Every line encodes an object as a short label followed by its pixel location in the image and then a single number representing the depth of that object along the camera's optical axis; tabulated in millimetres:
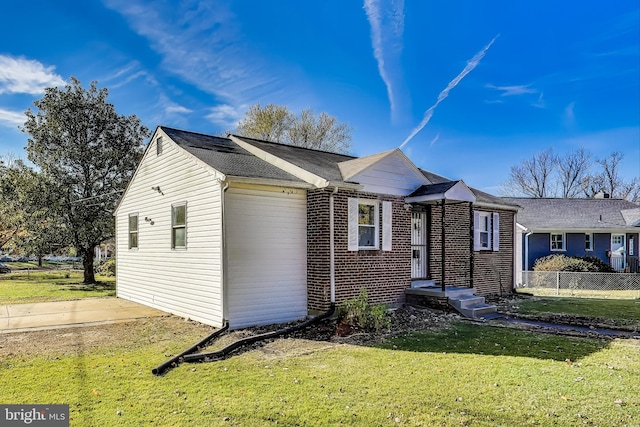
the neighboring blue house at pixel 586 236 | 22500
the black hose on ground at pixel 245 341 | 6238
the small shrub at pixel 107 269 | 24406
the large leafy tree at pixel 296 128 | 29328
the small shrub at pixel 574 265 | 19562
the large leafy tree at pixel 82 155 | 18906
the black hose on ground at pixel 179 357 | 5559
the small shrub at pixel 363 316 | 8422
